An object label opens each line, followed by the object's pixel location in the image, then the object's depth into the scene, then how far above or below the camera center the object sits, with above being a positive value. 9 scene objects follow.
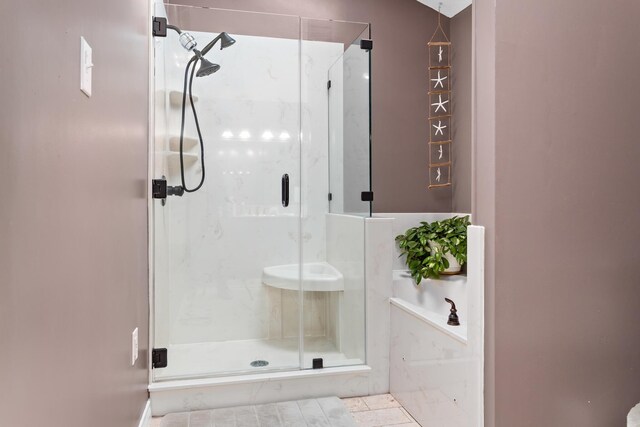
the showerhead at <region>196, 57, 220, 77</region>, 2.49 +0.80
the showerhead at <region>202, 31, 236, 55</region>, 2.49 +0.96
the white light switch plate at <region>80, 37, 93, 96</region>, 1.09 +0.36
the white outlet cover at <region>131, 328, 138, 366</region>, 1.81 -0.56
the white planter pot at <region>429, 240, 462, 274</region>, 2.70 -0.33
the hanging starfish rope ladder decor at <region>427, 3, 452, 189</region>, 3.34 +0.75
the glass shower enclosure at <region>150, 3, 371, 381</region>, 2.48 +0.10
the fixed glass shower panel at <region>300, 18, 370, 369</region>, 2.56 +0.17
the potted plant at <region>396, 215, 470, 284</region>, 2.67 -0.22
